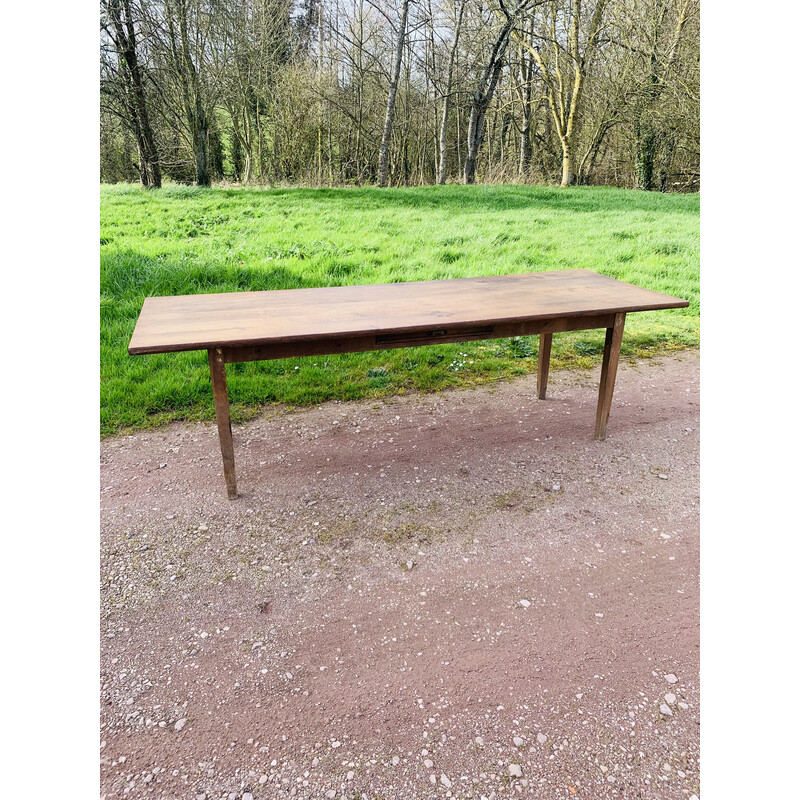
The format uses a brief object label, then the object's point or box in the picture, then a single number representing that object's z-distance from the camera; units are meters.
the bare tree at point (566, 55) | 13.68
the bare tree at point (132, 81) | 10.55
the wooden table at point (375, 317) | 2.52
